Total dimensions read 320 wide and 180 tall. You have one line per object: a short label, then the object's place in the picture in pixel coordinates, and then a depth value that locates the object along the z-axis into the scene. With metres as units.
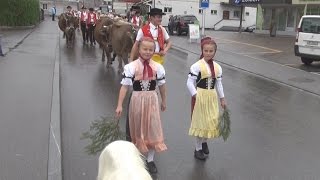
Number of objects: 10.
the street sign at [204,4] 20.19
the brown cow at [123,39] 9.31
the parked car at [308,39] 12.38
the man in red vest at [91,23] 16.25
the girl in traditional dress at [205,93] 4.40
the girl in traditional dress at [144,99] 3.93
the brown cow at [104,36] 10.94
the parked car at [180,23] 26.20
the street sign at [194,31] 19.39
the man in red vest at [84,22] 16.78
